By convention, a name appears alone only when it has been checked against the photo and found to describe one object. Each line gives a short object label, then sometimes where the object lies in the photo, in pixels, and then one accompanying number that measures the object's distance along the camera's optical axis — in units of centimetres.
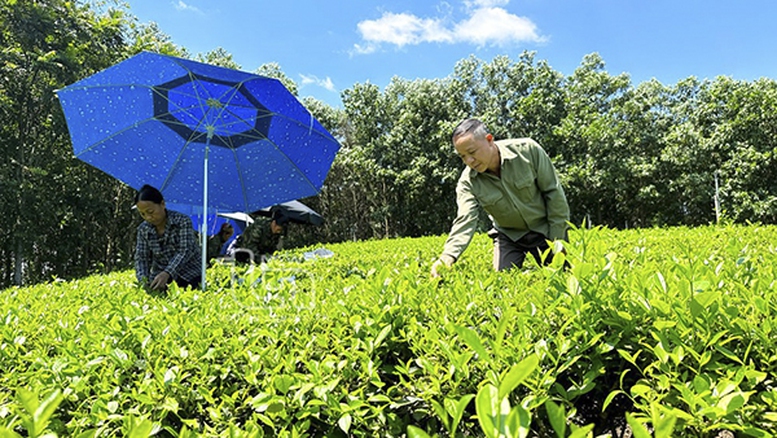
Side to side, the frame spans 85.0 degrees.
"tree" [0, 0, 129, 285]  1067
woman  352
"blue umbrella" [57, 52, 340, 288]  369
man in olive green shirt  286
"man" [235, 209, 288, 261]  653
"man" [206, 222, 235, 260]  685
